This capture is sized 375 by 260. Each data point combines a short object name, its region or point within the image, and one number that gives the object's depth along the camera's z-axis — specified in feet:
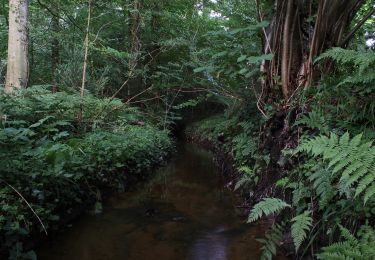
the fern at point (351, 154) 6.91
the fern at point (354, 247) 6.97
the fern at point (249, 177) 15.83
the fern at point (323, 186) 9.48
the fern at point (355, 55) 9.72
